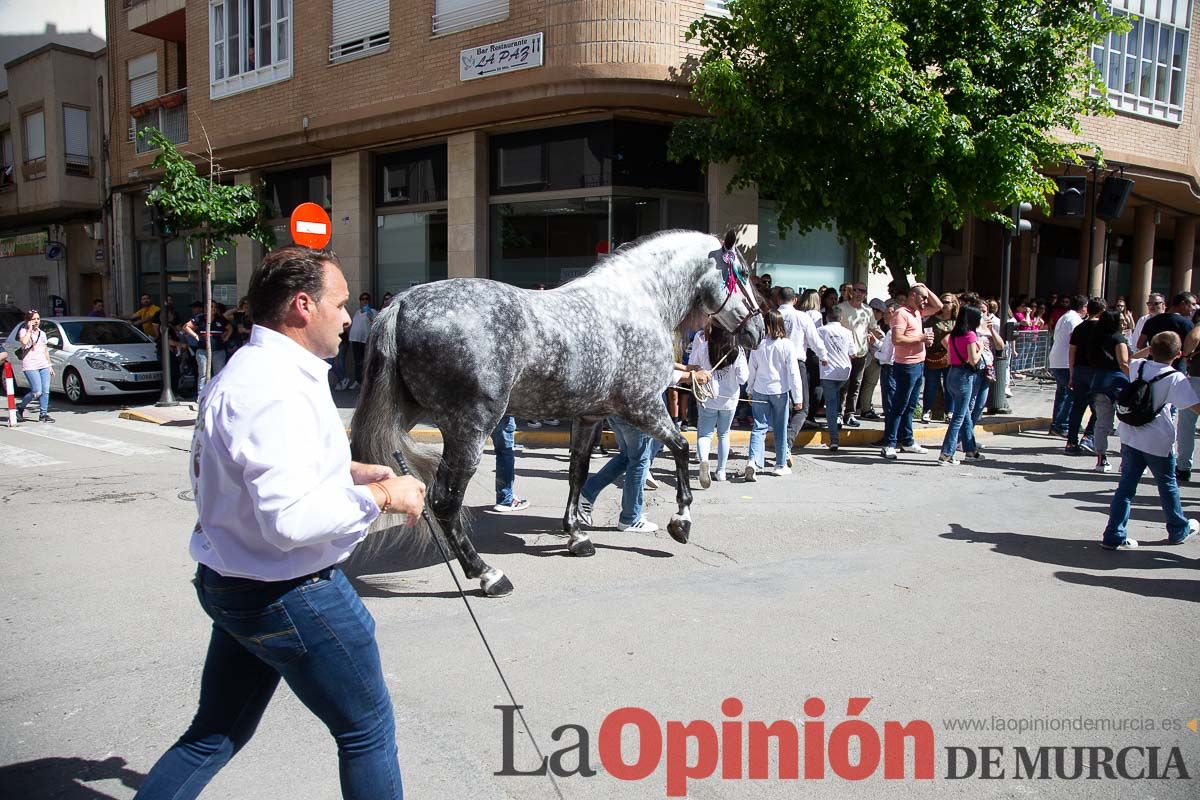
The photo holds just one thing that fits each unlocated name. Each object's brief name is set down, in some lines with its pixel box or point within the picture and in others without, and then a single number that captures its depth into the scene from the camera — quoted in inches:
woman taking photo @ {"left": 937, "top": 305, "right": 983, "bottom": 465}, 385.4
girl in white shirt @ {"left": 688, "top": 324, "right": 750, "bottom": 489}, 327.6
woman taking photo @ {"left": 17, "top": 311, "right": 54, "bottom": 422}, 520.4
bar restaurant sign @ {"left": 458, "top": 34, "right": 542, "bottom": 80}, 544.7
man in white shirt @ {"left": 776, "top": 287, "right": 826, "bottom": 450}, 391.2
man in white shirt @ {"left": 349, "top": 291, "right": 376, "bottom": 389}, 649.6
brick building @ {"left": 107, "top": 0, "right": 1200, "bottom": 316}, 545.0
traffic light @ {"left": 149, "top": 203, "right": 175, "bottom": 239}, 549.3
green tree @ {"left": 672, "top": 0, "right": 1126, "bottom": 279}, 435.5
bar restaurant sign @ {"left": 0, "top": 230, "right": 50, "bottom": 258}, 1108.5
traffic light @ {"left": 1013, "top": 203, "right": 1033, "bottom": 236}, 509.7
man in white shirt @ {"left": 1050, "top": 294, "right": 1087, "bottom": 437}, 470.3
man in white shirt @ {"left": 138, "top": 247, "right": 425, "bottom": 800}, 83.1
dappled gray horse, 194.7
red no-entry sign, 445.7
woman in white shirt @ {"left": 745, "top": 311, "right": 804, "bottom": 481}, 359.9
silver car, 614.5
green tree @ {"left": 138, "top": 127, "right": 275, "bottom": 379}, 528.4
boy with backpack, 247.1
